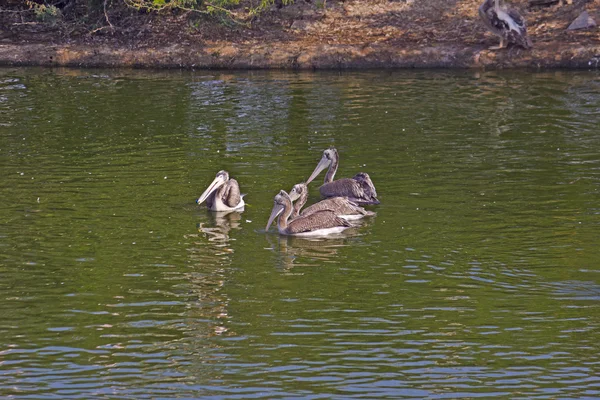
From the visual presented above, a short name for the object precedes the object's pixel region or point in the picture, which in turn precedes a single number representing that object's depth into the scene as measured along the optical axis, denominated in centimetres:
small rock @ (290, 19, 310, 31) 3809
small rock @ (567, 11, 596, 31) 3569
